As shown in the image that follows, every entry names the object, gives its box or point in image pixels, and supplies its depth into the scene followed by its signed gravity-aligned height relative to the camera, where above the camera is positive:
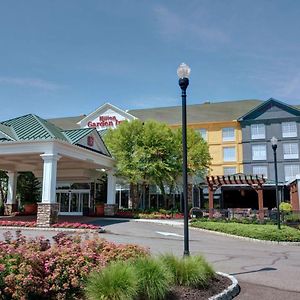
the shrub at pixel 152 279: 6.11 -1.27
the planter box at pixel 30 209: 32.71 -0.65
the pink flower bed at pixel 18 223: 21.69 -1.29
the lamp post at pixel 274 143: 19.94 +3.17
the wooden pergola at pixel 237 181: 29.30 +1.71
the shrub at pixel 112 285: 5.70 -1.27
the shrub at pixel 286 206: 33.78 -0.24
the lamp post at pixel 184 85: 9.68 +3.10
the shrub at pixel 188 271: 7.19 -1.32
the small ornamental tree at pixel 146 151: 30.81 +4.23
